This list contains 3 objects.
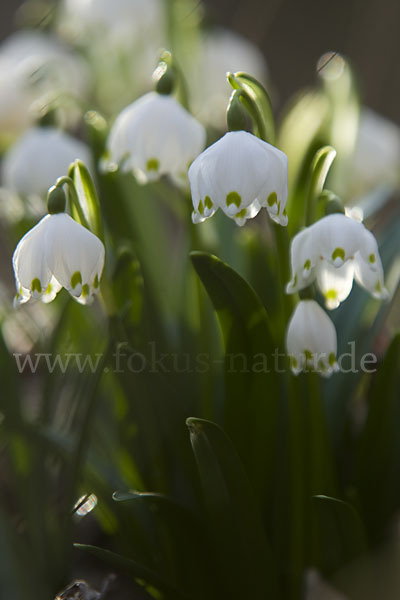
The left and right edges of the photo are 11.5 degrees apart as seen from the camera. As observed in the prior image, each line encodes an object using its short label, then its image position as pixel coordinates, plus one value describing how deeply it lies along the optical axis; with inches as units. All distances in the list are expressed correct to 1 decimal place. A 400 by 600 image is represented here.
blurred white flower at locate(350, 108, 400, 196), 22.0
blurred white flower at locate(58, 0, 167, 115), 24.4
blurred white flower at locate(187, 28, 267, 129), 23.4
